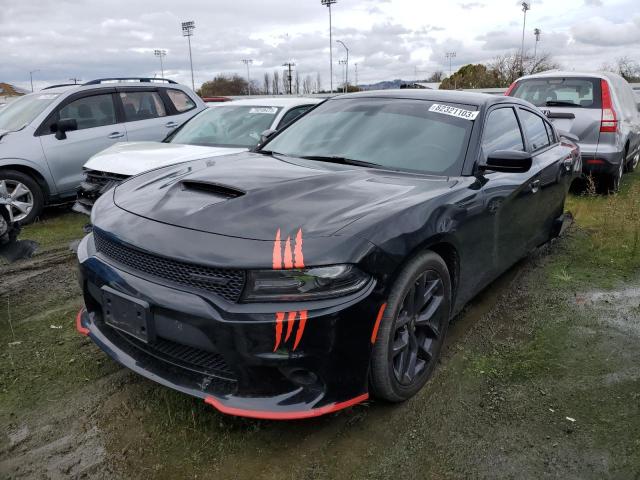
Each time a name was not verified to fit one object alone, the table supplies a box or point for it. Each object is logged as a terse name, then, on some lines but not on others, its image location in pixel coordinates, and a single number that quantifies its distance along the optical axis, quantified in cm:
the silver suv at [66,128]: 646
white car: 545
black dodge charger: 212
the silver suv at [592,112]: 723
